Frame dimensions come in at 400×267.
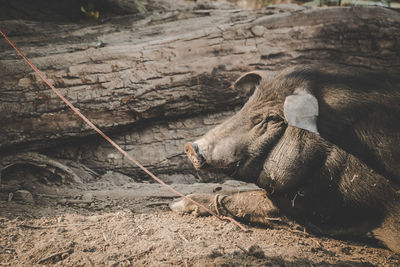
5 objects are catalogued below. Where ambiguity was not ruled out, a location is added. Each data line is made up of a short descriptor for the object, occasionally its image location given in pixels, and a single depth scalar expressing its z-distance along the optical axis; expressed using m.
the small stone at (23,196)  3.01
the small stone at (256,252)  2.24
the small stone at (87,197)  3.13
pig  2.53
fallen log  3.60
